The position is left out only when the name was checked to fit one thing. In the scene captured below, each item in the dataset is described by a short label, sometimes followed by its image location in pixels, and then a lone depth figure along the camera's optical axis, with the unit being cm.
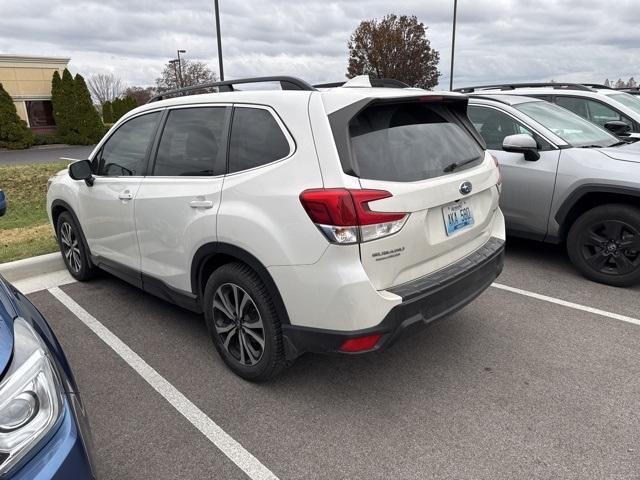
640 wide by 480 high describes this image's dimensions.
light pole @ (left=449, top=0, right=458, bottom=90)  2447
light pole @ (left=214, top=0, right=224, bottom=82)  1232
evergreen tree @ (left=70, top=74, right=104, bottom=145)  2969
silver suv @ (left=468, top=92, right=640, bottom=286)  456
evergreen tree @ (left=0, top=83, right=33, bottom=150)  2661
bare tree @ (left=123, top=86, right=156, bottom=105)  5942
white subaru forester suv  255
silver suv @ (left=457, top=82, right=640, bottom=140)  711
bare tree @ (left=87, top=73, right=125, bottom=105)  6347
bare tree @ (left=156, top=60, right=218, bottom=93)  4384
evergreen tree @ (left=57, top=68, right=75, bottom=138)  2978
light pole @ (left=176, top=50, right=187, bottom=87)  4006
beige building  3036
